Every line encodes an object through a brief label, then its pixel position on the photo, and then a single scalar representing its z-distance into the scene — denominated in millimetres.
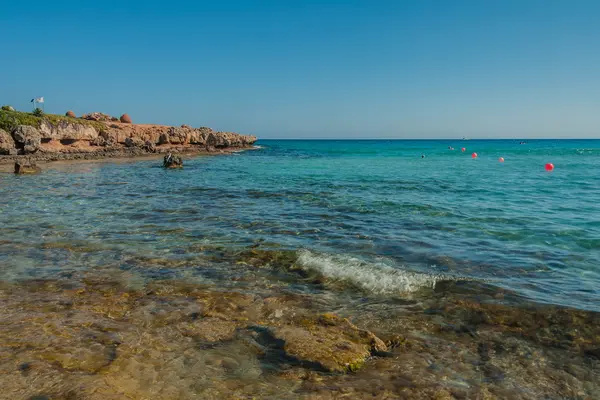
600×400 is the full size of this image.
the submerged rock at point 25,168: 28719
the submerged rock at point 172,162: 36412
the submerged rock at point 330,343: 4699
